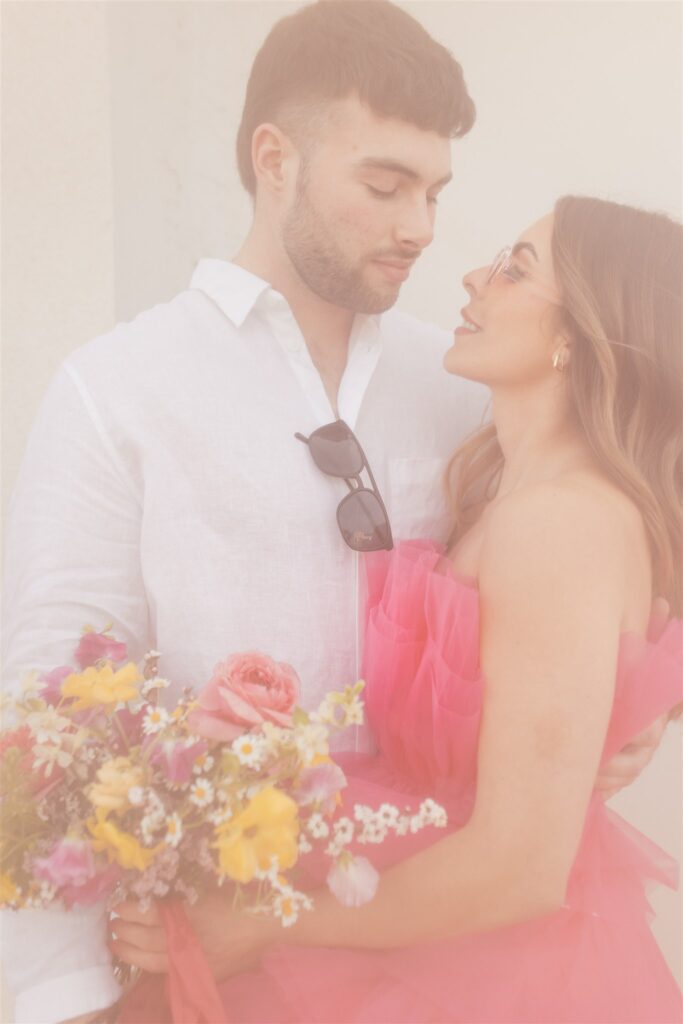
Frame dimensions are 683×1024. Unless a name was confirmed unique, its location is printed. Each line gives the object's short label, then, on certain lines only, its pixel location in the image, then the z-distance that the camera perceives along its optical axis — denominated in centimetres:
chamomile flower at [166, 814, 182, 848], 107
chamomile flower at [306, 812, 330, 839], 108
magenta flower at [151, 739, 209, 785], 110
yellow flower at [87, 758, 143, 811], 108
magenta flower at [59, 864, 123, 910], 114
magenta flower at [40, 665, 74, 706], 121
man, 135
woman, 121
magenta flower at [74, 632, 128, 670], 126
